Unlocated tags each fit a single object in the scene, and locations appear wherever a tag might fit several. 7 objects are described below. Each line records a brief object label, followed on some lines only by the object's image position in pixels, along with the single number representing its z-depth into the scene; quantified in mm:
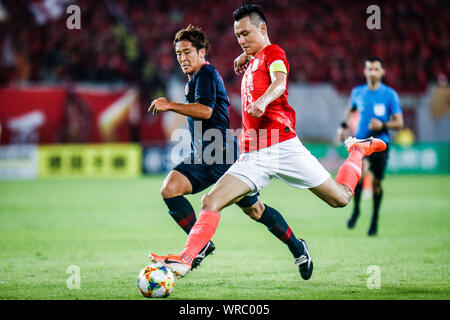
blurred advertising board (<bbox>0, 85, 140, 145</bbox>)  40812
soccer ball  8508
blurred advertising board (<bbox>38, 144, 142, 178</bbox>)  38125
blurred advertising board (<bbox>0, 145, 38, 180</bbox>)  37781
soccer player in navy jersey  10312
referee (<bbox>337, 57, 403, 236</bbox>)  16031
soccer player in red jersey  8789
